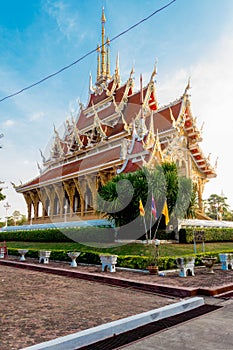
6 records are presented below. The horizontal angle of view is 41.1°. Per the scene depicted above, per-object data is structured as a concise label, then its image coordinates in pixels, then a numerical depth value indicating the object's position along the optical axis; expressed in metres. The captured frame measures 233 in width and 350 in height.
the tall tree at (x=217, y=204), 44.57
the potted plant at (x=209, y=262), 8.65
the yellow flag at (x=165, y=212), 10.35
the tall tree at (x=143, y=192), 12.45
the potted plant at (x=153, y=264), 8.55
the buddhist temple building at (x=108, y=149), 17.61
